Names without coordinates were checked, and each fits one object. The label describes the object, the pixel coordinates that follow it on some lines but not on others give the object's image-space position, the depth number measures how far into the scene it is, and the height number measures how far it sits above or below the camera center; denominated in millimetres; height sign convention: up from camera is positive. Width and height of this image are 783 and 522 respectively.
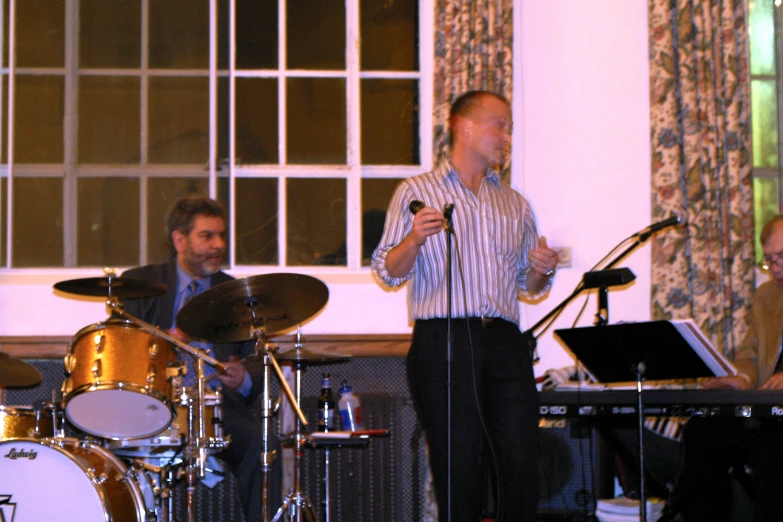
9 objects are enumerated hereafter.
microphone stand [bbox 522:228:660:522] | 3379 -199
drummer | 4219 -128
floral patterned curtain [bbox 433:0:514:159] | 4945 +1201
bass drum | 3664 -805
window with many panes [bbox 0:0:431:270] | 5105 +862
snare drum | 3861 -650
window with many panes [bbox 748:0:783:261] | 5305 +988
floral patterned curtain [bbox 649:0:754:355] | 4949 +606
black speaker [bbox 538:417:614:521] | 4508 -941
